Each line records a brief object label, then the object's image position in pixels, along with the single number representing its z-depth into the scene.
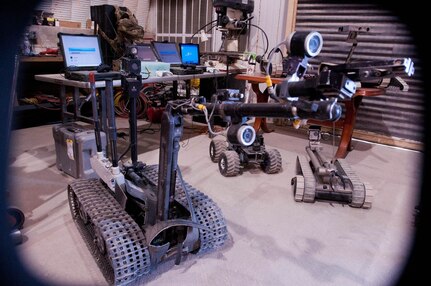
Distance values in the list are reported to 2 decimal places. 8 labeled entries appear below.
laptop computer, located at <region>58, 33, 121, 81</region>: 3.00
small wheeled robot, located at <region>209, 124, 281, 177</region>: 2.95
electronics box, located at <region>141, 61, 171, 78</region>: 3.34
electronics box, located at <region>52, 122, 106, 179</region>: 2.61
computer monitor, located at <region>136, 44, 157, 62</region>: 3.85
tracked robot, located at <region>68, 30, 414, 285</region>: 1.05
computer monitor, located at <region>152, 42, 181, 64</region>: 4.09
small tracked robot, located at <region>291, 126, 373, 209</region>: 2.46
